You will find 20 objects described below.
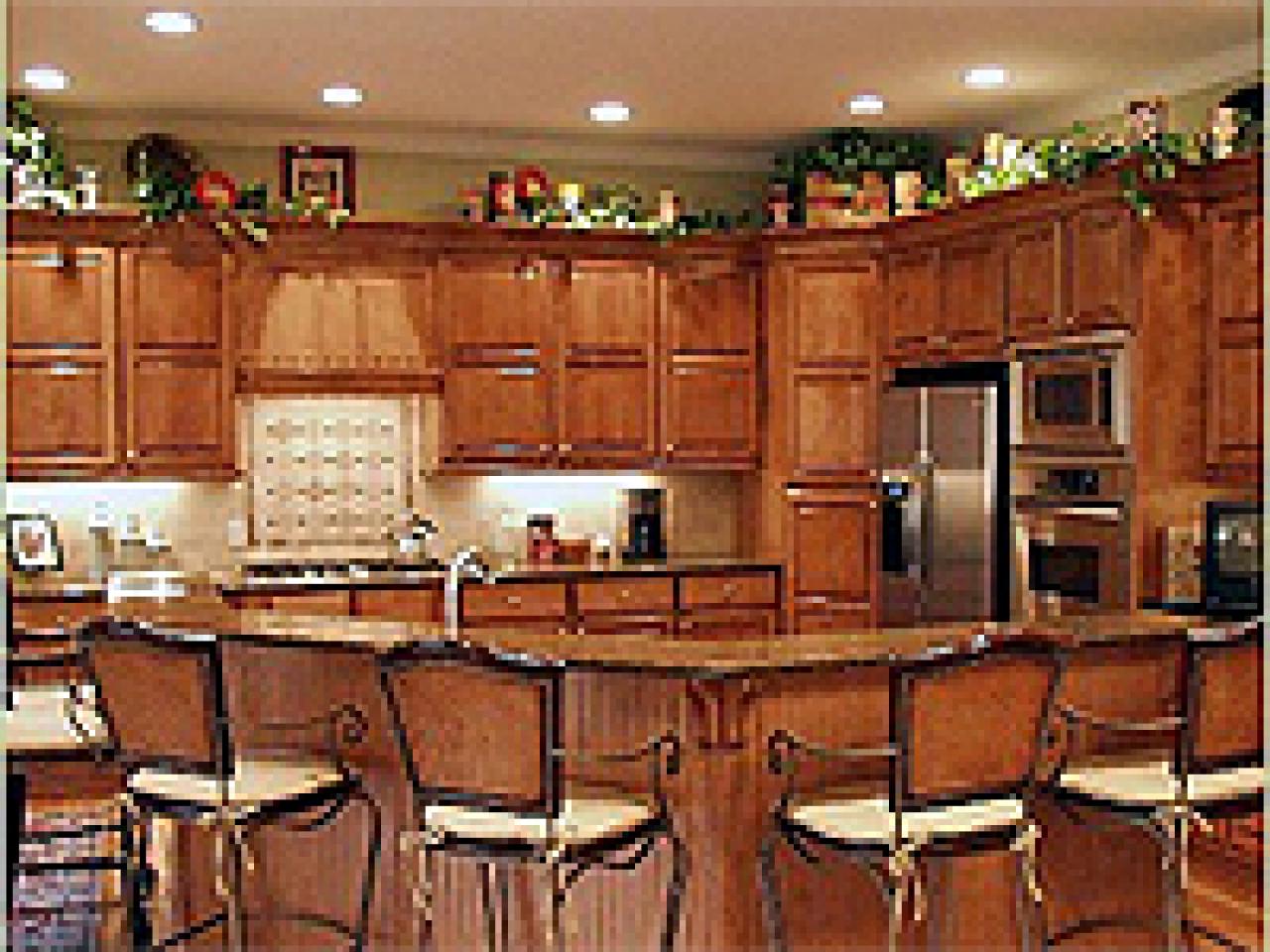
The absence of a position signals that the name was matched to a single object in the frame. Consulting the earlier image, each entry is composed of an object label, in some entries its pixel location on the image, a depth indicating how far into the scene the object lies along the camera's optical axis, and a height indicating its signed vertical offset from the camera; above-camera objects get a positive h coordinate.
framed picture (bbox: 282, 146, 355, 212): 7.73 +1.48
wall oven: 6.08 -0.28
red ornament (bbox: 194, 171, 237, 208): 7.34 +1.32
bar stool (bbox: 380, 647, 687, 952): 3.48 -0.68
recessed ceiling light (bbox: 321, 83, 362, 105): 6.92 +1.69
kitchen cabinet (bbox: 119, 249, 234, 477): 7.34 +0.51
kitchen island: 3.85 -0.66
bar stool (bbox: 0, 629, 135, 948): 3.96 -0.70
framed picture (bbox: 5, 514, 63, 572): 7.29 -0.34
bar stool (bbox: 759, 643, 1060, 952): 3.50 -0.69
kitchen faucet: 7.44 -0.48
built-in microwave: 6.09 +0.28
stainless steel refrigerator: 6.77 -0.12
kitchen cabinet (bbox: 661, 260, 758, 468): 8.07 +0.55
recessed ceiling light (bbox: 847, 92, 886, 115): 7.20 +1.72
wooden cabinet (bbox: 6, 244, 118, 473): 7.19 +0.53
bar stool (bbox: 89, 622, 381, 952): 3.78 -0.71
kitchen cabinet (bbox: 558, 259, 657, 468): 7.93 +0.53
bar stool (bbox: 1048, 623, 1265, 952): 3.82 -0.77
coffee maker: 8.18 -0.30
